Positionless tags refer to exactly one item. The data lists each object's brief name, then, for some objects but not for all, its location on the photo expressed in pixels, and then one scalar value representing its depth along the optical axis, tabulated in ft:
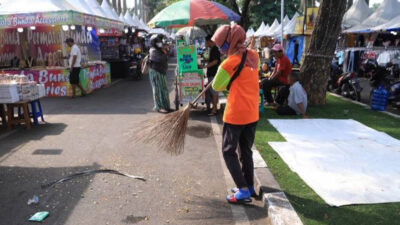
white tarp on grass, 11.97
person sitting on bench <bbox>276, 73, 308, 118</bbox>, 23.27
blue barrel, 25.17
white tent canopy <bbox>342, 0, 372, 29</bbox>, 50.34
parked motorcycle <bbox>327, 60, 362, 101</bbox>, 30.53
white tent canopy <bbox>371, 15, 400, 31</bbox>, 35.39
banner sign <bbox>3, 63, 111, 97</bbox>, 34.45
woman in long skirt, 25.36
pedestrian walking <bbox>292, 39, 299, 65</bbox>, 67.21
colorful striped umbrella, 27.86
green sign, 25.85
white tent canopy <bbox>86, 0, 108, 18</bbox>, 42.79
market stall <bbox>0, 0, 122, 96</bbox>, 32.53
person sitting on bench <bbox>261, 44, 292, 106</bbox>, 25.72
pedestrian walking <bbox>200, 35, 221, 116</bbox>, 23.93
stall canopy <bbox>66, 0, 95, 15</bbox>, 37.14
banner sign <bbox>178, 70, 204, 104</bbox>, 25.80
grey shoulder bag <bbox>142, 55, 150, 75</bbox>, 26.09
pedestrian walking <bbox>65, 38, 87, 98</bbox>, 32.37
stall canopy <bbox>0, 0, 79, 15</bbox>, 32.91
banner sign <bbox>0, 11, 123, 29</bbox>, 31.86
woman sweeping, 10.66
